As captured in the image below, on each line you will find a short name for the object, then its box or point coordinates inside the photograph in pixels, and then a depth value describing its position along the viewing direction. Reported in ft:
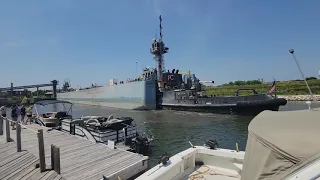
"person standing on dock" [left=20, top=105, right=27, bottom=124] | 37.24
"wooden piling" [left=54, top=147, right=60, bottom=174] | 14.33
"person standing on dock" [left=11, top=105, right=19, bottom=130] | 35.29
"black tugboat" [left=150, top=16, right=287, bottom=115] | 54.15
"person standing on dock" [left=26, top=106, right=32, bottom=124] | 39.55
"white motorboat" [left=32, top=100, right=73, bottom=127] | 35.08
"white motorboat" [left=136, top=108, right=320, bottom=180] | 4.86
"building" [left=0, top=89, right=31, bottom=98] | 221.87
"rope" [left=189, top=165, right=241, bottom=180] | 12.22
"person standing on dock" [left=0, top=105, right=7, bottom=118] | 36.89
